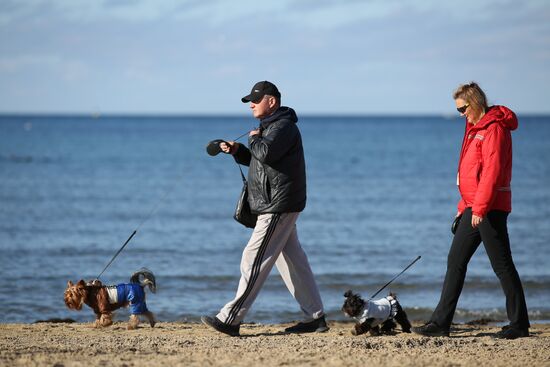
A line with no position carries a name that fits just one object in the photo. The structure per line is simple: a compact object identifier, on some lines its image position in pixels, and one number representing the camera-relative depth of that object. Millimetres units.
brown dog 14586
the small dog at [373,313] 13664
